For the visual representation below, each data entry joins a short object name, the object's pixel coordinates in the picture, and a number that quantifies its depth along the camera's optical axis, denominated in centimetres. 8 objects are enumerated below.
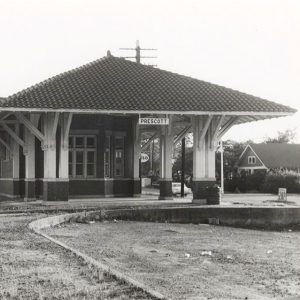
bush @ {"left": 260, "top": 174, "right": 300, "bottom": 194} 4559
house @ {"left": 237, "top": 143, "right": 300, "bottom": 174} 6406
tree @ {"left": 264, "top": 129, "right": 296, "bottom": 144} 10206
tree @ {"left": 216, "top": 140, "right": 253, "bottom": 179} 5959
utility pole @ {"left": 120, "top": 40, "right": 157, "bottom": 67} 4556
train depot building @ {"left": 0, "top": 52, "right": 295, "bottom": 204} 2072
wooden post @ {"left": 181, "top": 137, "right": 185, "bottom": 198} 3160
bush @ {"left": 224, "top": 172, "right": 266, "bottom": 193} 4928
